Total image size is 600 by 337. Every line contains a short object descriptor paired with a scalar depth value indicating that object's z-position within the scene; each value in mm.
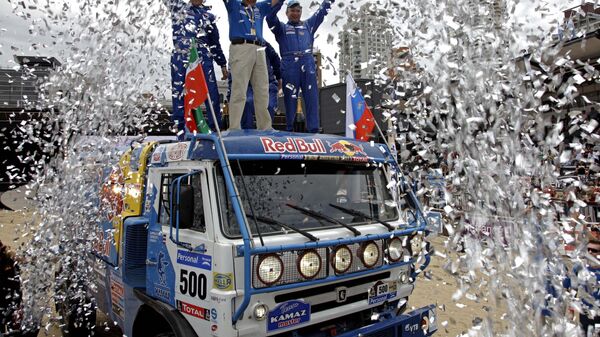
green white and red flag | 3900
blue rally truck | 2992
